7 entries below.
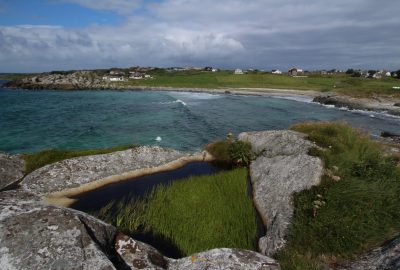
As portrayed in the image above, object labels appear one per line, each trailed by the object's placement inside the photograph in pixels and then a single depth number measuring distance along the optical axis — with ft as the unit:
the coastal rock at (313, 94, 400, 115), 304.71
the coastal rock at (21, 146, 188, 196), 83.15
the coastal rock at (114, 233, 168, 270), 34.19
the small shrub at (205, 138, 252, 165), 101.19
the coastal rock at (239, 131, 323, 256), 53.82
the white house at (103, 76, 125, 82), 636.07
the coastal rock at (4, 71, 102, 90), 547.08
